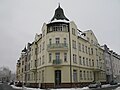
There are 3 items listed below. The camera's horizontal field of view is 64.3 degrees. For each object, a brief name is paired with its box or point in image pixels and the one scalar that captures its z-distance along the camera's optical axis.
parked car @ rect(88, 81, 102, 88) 19.43
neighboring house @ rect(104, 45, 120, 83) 33.83
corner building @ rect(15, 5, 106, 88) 19.15
